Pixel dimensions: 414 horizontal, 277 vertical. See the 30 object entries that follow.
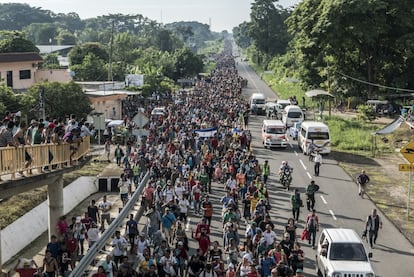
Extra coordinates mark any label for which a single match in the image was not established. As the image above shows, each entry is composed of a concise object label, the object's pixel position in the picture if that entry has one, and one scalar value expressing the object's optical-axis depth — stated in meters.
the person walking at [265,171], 25.36
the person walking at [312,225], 18.08
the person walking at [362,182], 24.48
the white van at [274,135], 36.25
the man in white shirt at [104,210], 19.52
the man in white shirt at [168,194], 19.72
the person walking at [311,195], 21.50
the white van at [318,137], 33.66
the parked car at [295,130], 40.00
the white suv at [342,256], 14.26
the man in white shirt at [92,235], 16.80
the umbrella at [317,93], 51.38
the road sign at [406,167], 22.02
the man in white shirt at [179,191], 20.19
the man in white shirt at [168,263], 13.88
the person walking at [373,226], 18.28
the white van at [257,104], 55.22
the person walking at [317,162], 28.78
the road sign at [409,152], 22.16
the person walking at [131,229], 16.81
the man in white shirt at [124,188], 22.95
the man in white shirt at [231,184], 21.64
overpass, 14.32
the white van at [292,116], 43.38
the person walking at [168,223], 17.53
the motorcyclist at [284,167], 25.70
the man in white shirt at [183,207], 19.67
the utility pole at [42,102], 25.30
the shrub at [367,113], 45.62
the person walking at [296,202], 20.38
